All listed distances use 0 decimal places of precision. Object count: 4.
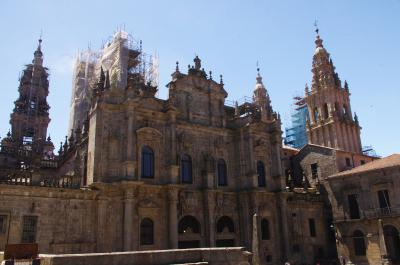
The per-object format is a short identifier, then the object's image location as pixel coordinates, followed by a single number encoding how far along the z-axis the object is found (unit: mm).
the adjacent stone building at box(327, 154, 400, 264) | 30922
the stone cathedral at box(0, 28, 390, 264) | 22156
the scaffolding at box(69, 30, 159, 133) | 38469
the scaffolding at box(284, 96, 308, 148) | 59844
